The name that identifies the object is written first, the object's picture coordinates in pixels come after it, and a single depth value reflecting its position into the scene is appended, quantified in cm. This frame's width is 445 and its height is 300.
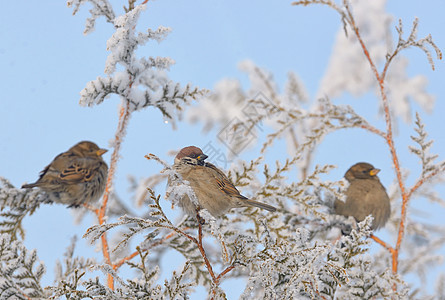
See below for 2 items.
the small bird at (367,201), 1130
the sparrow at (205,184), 747
